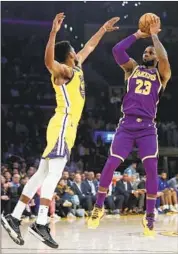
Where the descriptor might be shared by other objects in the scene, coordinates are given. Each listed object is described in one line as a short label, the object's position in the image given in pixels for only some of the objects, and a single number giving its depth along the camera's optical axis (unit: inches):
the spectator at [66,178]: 504.1
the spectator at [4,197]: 452.9
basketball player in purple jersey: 205.3
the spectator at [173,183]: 596.1
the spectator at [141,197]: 534.3
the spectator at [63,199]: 489.4
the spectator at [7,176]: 466.4
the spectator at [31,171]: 487.5
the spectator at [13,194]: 457.1
